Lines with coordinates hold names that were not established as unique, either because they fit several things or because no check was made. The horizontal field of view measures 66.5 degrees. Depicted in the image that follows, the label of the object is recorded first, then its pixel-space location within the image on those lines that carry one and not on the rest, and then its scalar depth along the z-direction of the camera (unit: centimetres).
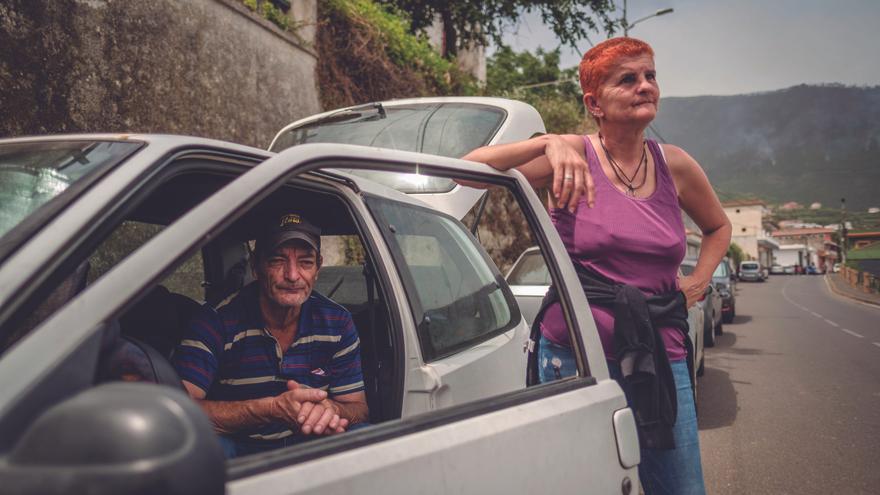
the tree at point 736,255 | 8554
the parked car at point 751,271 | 5744
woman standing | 191
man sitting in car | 210
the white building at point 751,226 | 10750
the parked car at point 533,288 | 654
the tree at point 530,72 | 3297
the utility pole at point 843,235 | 8012
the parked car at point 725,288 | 1577
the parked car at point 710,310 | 1034
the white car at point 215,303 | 76
